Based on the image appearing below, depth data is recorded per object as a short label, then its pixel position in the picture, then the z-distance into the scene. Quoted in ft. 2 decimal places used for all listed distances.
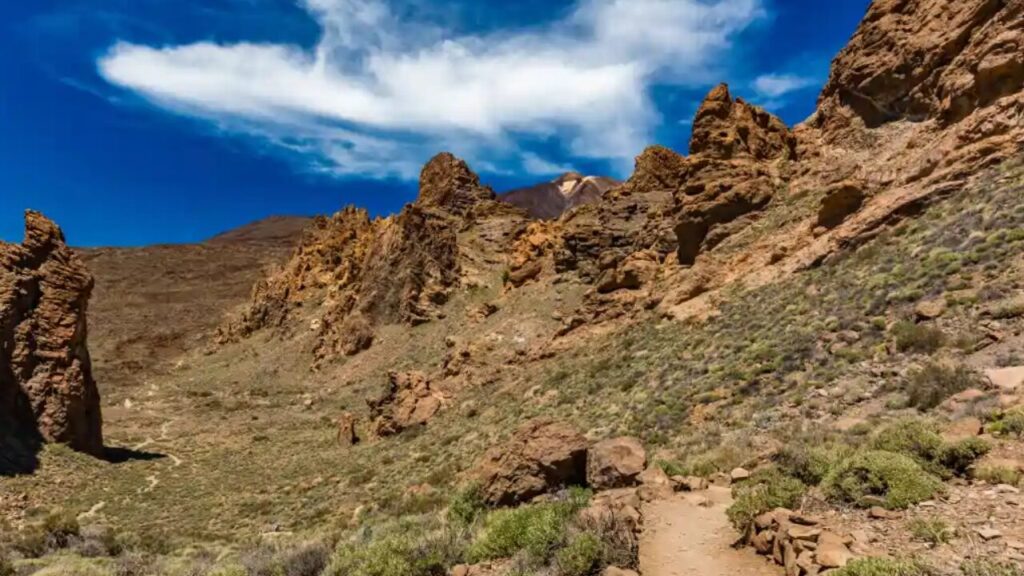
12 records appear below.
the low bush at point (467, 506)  36.86
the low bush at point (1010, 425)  25.81
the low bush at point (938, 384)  35.37
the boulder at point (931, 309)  47.83
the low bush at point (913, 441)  25.54
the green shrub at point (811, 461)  27.48
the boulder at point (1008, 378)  31.81
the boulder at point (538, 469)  38.34
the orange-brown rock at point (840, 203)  78.38
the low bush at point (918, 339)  43.83
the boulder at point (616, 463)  36.04
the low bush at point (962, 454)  24.08
